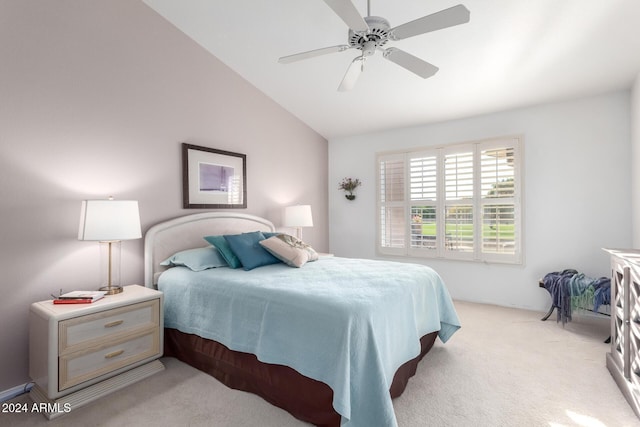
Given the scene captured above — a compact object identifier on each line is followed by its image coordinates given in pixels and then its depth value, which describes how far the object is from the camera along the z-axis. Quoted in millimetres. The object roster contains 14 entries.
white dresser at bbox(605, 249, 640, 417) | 1960
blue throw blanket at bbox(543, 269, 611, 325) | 2994
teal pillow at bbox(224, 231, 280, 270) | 2889
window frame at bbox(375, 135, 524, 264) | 3893
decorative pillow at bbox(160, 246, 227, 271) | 2822
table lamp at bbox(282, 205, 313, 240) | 4266
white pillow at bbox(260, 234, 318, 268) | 2976
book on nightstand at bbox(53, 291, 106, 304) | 2186
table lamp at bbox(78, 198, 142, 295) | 2273
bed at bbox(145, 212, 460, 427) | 1678
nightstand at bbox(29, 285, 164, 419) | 1980
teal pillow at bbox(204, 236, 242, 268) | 2926
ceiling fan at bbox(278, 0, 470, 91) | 1784
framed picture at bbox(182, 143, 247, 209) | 3348
